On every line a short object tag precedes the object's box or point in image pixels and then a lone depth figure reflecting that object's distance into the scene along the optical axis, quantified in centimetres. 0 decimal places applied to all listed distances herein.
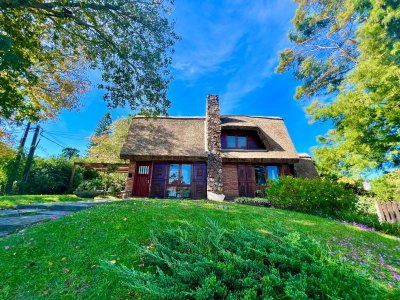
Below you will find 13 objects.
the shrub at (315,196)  859
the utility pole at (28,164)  1648
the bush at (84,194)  1437
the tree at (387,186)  969
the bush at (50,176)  1714
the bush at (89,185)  1631
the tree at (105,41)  621
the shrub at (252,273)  180
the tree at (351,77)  877
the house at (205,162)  1328
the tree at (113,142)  2269
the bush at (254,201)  1087
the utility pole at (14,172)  1586
